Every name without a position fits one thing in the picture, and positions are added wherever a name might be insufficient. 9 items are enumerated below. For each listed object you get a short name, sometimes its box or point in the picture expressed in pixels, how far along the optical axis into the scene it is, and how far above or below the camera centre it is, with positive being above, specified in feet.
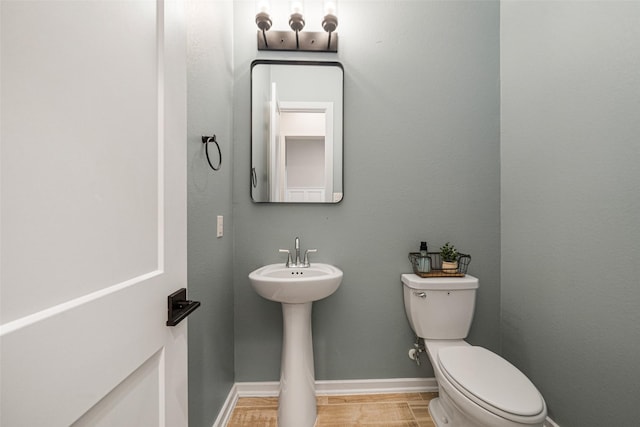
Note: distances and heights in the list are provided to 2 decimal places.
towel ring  3.72 +1.00
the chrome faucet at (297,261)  5.01 -0.94
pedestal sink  4.02 -2.27
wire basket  4.96 -1.04
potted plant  4.97 -0.90
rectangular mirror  5.23 +1.62
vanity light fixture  4.85 +3.39
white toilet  3.02 -2.20
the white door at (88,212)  1.00 +0.00
